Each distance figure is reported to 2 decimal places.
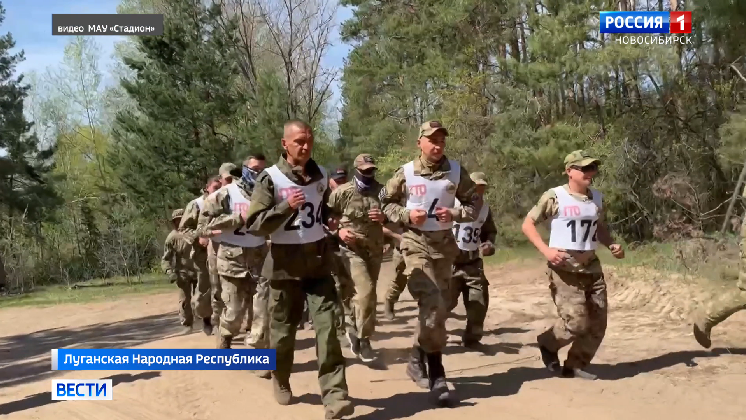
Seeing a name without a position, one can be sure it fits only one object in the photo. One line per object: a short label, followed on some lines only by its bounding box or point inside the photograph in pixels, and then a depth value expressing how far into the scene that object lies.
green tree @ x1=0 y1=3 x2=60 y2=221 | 24.91
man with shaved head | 5.38
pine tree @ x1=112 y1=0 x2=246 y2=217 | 24.80
